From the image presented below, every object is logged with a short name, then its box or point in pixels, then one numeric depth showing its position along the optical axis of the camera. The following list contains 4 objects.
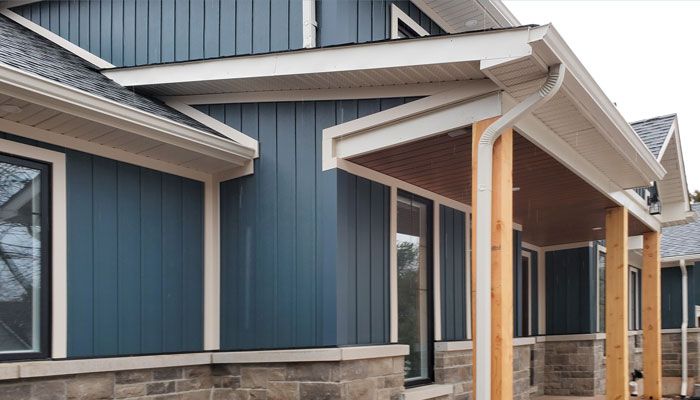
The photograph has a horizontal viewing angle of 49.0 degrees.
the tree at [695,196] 40.74
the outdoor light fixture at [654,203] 10.62
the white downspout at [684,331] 15.05
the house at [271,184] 5.32
